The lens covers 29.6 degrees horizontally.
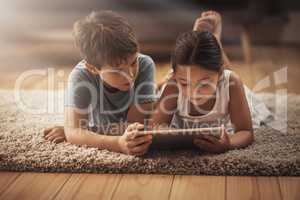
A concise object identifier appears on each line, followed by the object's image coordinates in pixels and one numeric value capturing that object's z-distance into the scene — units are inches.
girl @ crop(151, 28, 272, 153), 55.5
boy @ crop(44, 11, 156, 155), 55.7
